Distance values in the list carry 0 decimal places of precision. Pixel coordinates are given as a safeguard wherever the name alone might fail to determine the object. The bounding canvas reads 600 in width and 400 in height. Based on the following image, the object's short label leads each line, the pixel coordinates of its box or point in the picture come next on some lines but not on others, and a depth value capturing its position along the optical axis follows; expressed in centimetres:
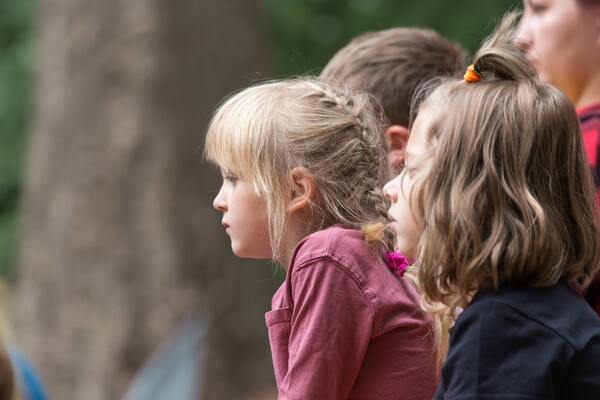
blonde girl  477
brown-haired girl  403
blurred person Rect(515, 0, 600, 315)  665
